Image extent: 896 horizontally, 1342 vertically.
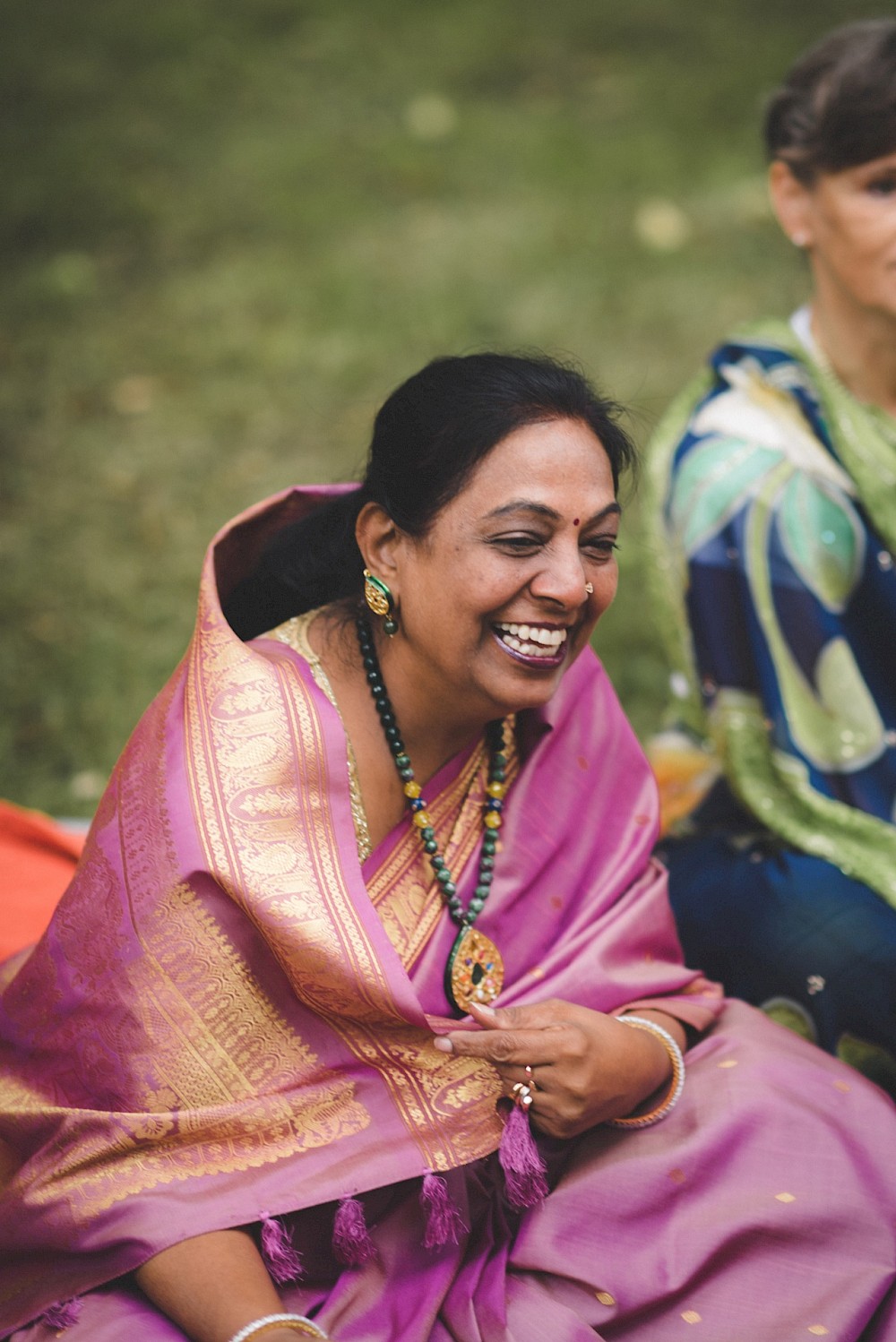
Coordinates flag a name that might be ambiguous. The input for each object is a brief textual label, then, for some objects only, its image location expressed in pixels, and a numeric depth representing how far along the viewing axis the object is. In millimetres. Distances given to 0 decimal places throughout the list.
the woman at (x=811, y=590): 3035
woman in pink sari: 2119
